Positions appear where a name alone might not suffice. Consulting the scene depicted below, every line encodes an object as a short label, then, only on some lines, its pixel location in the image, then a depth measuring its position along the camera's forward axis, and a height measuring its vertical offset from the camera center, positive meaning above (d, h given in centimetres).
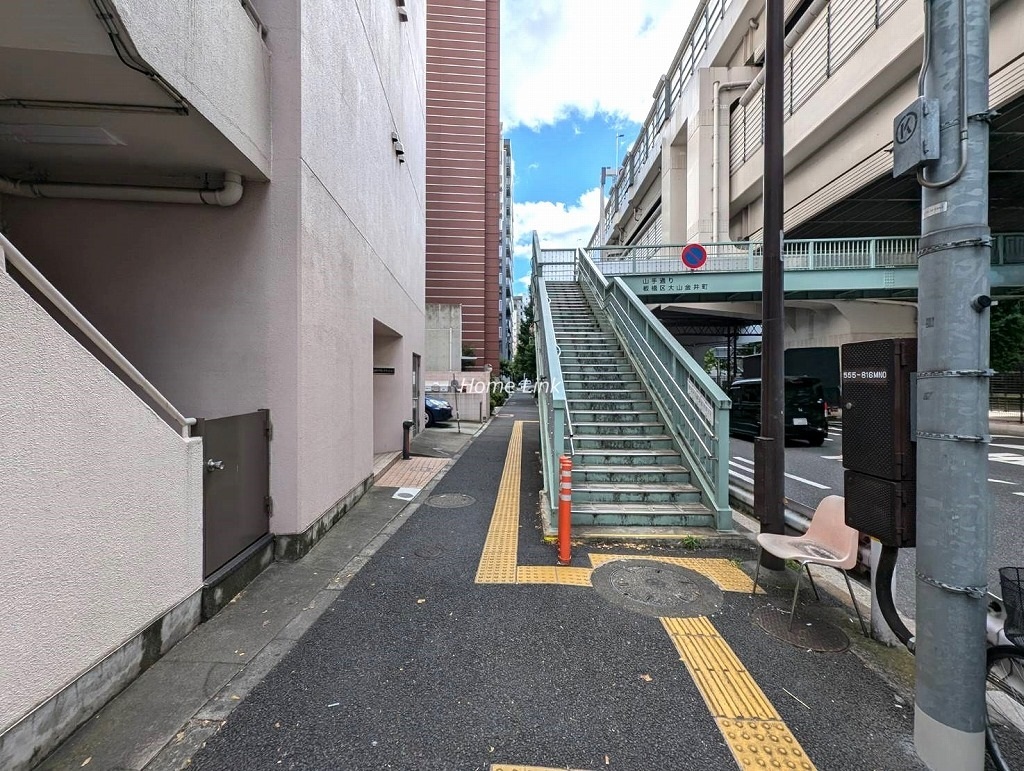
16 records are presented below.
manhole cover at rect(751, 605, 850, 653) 312 -182
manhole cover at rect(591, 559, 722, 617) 363 -180
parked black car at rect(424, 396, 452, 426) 1790 -118
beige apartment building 225 +61
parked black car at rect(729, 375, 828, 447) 1298 -79
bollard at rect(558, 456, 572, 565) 446 -128
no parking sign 1579 +446
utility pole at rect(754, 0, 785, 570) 439 +72
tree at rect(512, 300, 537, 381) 3359 +260
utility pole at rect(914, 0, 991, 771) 208 -11
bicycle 206 -147
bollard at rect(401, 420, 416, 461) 1006 -131
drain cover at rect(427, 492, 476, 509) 677 -185
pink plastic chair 324 -127
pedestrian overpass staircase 526 -63
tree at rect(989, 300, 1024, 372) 1880 +204
